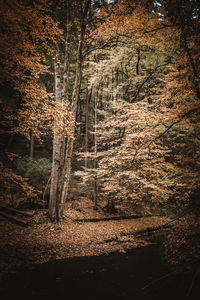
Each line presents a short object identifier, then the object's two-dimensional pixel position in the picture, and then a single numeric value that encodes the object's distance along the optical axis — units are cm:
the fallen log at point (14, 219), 732
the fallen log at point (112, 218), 1020
